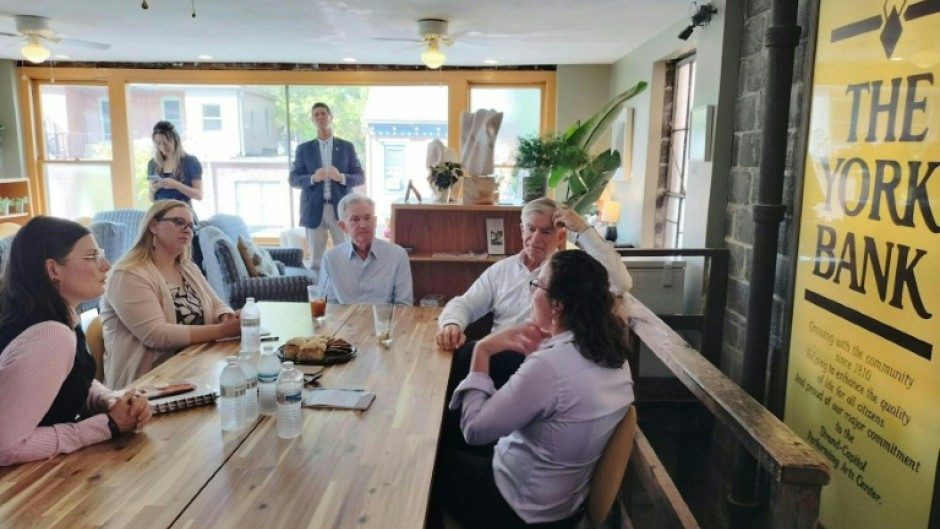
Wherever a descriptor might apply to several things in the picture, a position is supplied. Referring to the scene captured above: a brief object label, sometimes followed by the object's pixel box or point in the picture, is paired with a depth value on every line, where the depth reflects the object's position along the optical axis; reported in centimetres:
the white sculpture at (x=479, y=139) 356
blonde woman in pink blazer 225
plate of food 209
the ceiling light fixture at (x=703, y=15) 313
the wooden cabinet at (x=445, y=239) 370
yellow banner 168
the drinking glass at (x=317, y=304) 264
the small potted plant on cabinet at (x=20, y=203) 707
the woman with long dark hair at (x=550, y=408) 154
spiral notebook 169
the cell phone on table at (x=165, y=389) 176
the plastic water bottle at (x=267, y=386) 170
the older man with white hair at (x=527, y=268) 267
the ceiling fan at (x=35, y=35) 468
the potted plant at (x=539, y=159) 358
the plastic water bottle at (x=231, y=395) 158
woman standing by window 477
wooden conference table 122
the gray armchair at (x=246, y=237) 491
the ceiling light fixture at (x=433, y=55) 492
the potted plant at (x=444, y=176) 354
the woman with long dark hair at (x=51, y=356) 137
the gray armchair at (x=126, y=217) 567
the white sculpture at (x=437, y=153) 359
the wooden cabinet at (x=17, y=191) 705
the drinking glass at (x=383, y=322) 235
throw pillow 430
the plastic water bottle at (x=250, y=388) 163
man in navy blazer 509
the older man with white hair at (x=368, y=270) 313
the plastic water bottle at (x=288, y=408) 155
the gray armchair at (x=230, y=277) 400
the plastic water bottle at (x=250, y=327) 208
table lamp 594
